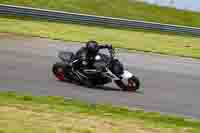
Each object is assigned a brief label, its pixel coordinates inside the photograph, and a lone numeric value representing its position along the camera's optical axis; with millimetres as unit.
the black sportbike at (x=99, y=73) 16219
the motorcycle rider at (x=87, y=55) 16203
